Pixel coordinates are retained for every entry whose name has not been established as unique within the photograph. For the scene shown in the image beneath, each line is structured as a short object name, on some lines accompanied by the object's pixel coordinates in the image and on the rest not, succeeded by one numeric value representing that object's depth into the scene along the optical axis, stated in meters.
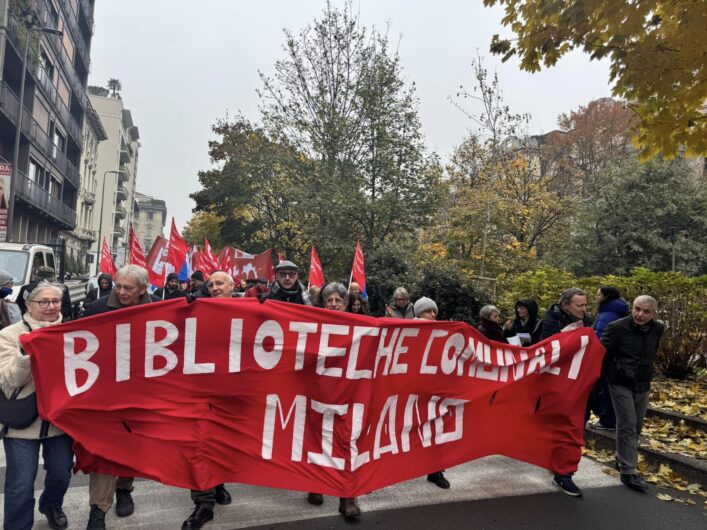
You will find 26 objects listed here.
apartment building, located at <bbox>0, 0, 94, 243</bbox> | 26.16
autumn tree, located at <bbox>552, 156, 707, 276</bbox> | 22.39
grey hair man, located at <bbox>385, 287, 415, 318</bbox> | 7.18
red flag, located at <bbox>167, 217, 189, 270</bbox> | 14.71
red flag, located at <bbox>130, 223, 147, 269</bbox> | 14.34
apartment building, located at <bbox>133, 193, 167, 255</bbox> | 146.75
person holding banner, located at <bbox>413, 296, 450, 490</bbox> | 4.91
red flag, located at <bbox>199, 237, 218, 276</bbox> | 16.44
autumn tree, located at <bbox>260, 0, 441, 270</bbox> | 17.67
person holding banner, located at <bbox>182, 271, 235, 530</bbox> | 3.85
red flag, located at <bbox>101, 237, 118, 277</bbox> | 15.60
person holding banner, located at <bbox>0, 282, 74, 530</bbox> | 3.44
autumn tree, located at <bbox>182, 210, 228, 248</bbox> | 37.88
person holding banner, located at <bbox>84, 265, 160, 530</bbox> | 3.79
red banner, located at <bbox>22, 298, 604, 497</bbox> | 3.77
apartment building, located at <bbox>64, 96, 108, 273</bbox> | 52.53
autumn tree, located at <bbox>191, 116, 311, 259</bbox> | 20.98
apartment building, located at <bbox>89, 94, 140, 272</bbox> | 71.62
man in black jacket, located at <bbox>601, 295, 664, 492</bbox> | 4.96
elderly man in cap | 5.41
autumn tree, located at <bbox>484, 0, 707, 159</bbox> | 5.22
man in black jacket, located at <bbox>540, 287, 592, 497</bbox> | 4.81
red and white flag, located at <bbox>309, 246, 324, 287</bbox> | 13.05
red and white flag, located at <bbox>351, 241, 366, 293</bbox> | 11.85
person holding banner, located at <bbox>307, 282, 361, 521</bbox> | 5.16
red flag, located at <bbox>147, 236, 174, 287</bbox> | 14.50
